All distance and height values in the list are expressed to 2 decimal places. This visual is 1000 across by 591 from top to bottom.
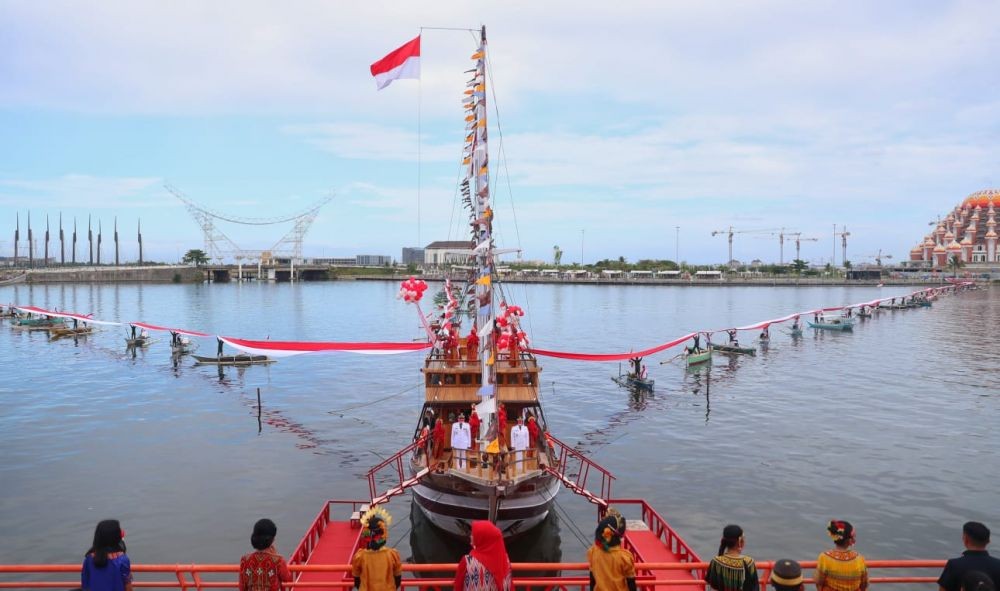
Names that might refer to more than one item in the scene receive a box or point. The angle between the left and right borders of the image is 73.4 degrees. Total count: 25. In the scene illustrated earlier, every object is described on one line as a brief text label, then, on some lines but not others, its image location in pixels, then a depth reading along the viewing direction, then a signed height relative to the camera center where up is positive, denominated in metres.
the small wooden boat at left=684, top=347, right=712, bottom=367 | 61.28 -7.41
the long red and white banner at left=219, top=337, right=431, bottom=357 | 31.11 -3.40
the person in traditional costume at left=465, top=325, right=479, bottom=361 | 27.03 -2.89
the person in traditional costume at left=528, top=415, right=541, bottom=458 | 22.95 -5.39
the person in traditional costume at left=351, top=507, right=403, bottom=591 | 9.16 -3.98
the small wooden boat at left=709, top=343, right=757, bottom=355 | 68.78 -7.60
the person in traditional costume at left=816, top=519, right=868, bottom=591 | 8.84 -3.91
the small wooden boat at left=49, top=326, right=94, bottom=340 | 78.88 -6.58
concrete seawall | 189.50 +0.35
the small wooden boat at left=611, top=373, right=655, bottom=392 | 49.59 -8.08
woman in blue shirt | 8.90 -3.85
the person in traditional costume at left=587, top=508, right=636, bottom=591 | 8.87 -3.80
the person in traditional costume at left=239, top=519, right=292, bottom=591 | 9.22 -4.04
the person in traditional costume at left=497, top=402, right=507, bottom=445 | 21.22 -4.64
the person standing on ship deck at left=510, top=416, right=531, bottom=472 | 21.00 -5.13
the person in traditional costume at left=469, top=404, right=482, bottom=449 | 21.72 -4.88
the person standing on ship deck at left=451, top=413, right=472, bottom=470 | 20.70 -5.03
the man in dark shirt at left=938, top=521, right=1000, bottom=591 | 8.08 -3.47
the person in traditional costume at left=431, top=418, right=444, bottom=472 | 22.36 -5.47
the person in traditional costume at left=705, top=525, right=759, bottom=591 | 8.63 -3.80
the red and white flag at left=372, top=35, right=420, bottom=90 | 19.19 +6.13
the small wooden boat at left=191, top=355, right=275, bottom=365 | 59.69 -7.54
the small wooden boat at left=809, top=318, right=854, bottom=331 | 90.44 -6.61
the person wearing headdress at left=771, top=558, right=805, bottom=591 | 8.45 -3.80
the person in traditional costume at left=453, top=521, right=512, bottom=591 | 7.93 -3.43
